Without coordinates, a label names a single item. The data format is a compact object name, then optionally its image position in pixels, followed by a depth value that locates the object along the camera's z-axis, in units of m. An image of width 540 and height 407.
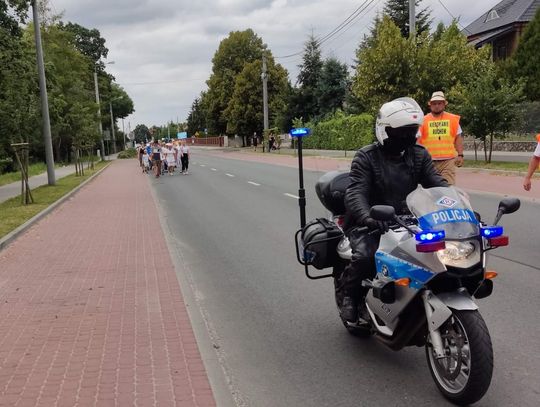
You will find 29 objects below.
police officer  3.79
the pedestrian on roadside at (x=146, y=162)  32.45
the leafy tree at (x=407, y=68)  24.30
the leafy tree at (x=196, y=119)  121.12
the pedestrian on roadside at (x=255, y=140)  63.34
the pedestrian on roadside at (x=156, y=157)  27.44
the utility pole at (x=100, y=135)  46.53
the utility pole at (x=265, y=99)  50.89
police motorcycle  3.16
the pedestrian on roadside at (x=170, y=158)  29.05
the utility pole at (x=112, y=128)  78.44
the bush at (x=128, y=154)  67.94
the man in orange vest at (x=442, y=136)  8.39
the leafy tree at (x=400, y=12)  44.94
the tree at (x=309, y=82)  54.69
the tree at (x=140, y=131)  177.00
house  44.42
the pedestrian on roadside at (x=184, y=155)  28.34
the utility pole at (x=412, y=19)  23.47
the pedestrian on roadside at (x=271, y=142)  52.92
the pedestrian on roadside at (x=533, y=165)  6.84
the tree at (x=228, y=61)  73.19
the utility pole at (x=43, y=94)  20.91
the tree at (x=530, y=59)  32.84
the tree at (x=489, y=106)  19.86
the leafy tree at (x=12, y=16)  16.97
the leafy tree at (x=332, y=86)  52.28
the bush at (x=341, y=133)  37.34
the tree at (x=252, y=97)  65.94
